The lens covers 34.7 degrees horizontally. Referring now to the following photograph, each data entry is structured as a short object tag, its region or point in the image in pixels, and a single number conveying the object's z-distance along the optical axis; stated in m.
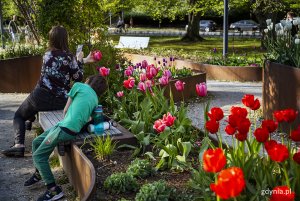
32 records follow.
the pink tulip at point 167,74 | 5.57
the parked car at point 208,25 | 46.12
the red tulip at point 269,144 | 2.70
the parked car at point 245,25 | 45.83
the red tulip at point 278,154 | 2.51
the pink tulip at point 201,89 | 4.06
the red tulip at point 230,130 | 3.02
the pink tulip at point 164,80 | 5.35
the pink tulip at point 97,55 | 6.35
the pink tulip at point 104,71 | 5.84
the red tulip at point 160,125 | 3.98
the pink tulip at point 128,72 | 6.20
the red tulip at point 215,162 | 2.22
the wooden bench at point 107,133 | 4.95
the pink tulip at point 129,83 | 5.44
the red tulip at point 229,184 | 1.95
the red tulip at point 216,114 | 3.22
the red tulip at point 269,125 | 3.01
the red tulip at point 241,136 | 2.98
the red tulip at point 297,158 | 2.80
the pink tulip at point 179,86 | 4.74
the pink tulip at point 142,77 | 5.71
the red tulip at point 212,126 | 3.07
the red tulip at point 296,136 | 2.90
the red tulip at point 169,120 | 3.95
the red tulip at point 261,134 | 2.90
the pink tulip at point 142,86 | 5.45
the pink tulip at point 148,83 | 5.53
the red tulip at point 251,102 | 3.36
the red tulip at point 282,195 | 2.22
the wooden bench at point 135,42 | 20.25
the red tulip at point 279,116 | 3.02
